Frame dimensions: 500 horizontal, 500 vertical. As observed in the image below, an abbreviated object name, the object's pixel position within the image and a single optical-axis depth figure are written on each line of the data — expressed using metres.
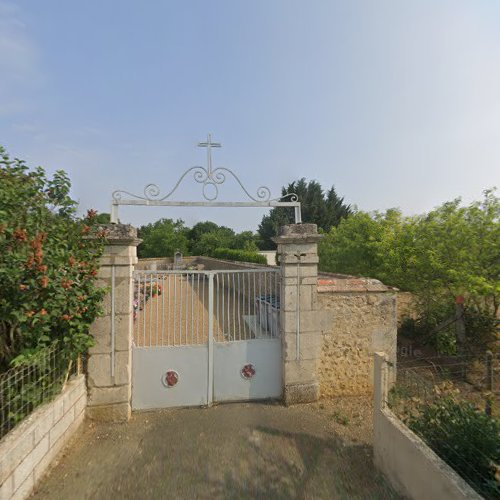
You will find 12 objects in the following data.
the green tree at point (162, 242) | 35.69
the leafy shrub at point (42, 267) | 3.13
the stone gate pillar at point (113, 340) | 4.09
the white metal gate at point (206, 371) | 4.39
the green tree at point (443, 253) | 5.98
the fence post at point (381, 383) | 3.32
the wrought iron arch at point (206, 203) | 4.31
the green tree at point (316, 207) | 31.47
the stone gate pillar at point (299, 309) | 4.55
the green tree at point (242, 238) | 37.50
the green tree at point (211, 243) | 38.09
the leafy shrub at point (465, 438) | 2.38
